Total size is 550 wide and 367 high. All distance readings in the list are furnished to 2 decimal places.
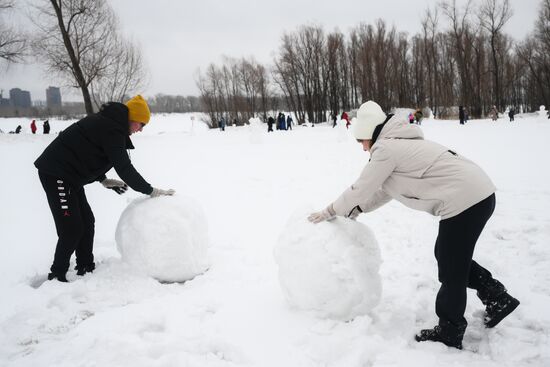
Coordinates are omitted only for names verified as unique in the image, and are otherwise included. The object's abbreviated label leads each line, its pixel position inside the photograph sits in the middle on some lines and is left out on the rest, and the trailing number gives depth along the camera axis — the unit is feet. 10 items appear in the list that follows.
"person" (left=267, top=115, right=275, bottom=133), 109.36
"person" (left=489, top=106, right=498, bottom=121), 105.09
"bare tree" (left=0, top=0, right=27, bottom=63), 71.05
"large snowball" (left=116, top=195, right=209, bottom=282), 12.30
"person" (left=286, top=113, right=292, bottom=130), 117.91
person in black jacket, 11.75
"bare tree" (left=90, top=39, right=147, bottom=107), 79.56
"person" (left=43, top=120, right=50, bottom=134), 90.89
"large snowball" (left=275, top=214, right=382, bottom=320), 9.33
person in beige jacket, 7.89
